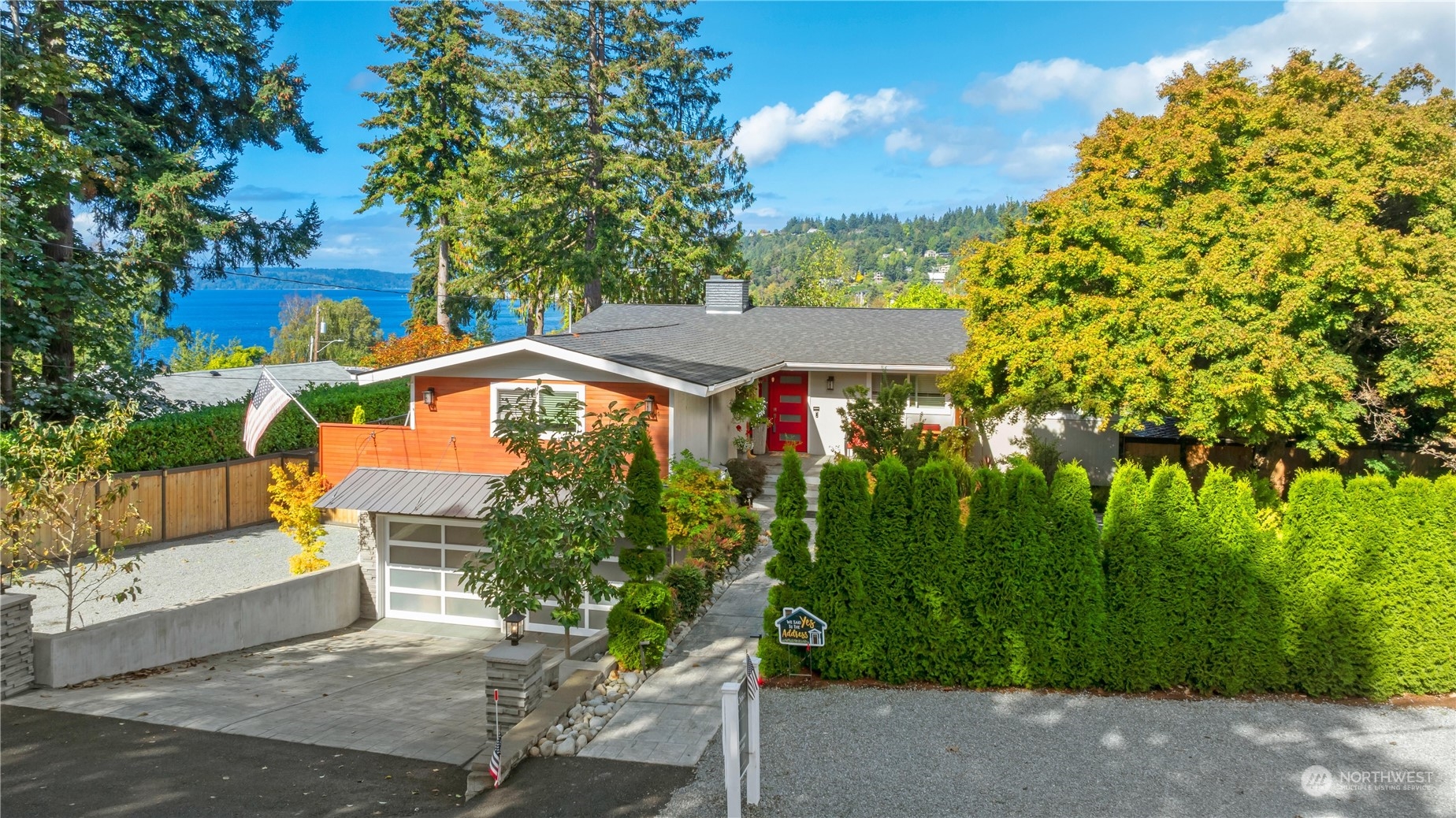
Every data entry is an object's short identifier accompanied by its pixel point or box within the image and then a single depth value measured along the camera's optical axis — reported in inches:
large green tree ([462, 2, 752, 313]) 1239.5
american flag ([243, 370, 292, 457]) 629.3
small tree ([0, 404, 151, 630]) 393.1
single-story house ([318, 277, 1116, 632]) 557.6
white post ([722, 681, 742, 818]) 247.4
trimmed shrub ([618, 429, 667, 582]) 405.7
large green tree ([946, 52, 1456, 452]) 513.3
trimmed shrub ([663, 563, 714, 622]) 449.1
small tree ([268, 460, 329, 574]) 562.9
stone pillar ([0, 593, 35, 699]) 364.8
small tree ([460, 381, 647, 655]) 356.5
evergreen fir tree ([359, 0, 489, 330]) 1244.5
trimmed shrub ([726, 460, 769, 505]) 679.7
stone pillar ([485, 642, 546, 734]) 333.7
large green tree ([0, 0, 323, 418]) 642.2
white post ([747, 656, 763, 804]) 267.3
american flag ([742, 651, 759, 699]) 265.6
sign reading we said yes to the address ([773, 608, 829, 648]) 356.8
